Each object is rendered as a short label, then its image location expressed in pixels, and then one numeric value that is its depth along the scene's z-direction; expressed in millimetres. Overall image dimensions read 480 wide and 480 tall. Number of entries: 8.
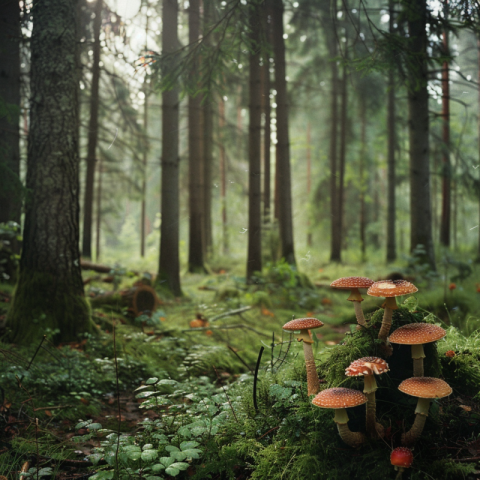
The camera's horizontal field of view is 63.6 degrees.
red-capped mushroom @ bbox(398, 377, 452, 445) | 2164
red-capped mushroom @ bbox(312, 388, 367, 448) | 2197
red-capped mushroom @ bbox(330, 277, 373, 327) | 2678
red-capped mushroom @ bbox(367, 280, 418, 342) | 2417
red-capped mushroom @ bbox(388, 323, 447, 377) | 2314
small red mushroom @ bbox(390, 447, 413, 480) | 2143
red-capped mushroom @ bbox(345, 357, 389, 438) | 2217
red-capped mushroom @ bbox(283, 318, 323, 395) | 2670
